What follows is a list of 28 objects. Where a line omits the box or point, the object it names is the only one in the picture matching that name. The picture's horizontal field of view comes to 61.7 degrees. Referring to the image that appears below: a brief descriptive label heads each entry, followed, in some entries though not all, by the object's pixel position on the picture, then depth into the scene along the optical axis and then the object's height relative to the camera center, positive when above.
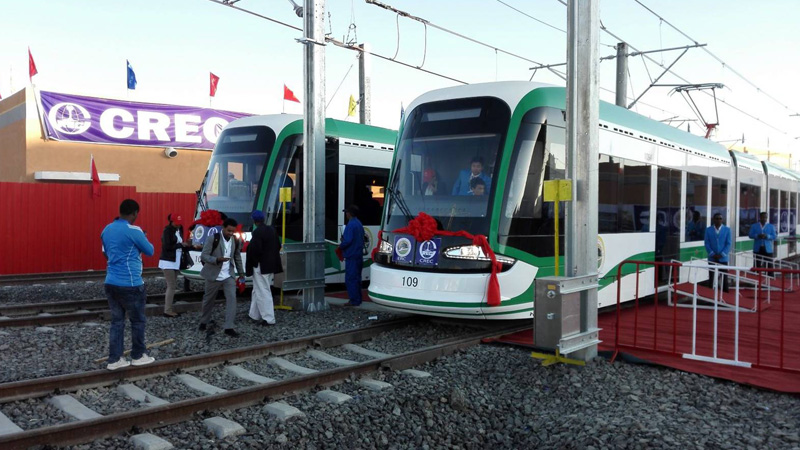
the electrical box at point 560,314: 7.04 -1.06
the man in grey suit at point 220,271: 9.11 -0.79
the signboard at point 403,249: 8.69 -0.46
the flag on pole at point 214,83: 27.53 +5.34
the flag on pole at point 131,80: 25.09 +4.98
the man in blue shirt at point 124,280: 7.14 -0.72
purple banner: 23.17 +3.35
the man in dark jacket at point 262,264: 10.03 -0.77
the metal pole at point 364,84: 19.39 +3.80
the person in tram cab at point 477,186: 8.43 +0.36
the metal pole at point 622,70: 19.48 +4.28
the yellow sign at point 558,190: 7.31 +0.27
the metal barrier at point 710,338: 7.42 -1.59
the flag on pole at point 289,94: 23.67 +4.22
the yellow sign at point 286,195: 11.62 +0.31
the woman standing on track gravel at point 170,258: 10.76 -0.73
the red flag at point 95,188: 18.73 +0.67
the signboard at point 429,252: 8.45 -0.48
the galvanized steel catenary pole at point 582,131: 7.36 +0.92
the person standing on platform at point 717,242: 12.27 -0.48
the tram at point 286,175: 12.02 +0.73
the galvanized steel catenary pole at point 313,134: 11.26 +1.35
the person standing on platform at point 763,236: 16.06 -0.48
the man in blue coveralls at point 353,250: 11.55 -0.63
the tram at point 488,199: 8.27 +0.21
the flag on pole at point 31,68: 23.50 +5.06
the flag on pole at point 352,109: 26.59 +4.18
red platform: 6.89 -1.60
